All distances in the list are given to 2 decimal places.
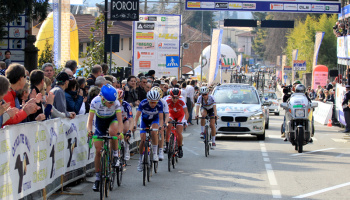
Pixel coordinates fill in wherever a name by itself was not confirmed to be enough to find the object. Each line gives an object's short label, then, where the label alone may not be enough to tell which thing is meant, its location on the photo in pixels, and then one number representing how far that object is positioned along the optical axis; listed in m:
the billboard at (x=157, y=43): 34.81
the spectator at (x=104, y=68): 16.53
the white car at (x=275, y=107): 39.89
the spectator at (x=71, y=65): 13.80
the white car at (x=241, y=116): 19.86
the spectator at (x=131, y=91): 16.59
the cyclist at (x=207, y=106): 16.23
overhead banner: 32.31
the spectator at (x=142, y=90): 17.67
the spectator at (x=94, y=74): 14.66
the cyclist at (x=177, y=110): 13.99
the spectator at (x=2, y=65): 13.88
